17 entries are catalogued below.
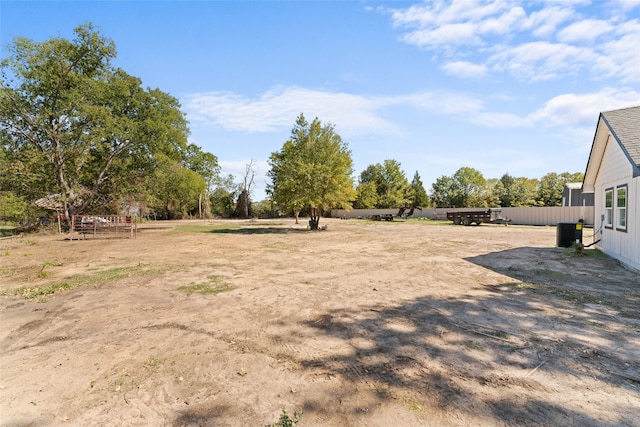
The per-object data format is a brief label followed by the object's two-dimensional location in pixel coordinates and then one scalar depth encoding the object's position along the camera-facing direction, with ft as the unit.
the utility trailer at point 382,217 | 125.18
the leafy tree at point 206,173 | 176.43
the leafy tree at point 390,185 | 182.39
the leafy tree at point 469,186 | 167.67
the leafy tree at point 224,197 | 192.03
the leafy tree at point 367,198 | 181.06
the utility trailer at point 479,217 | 94.22
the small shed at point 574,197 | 103.55
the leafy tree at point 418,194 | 183.93
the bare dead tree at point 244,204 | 186.10
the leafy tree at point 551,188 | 147.02
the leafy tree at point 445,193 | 174.60
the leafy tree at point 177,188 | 84.74
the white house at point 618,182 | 28.35
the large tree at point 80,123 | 68.80
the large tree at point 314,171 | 74.79
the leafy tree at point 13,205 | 79.30
